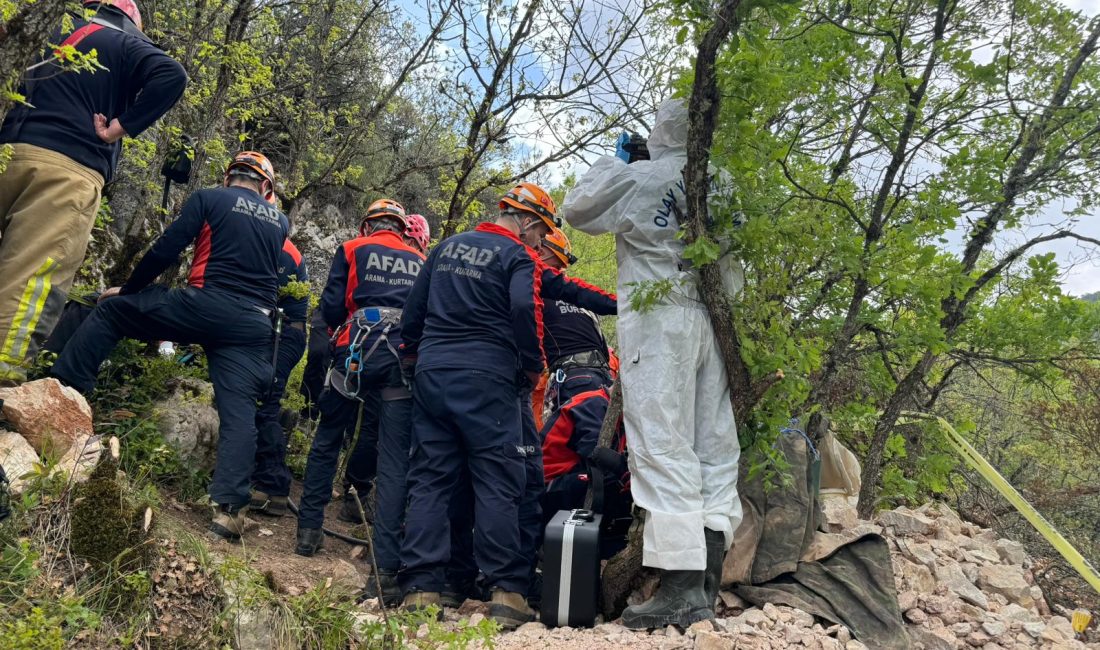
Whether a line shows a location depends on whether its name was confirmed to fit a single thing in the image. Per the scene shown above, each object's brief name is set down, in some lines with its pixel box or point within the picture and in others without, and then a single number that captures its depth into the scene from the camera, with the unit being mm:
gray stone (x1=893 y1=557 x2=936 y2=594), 4367
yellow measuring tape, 4934
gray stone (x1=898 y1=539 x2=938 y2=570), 4660
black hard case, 3834
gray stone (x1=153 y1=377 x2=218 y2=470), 5113
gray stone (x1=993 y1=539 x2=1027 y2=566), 5303
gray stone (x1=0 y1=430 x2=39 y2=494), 3305
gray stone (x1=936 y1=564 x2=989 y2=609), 4512
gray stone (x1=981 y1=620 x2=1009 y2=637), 4129
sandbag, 5566
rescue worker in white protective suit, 3641
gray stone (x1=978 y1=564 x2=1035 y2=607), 4742
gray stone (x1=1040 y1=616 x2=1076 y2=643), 4168
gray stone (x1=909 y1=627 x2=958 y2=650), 3928
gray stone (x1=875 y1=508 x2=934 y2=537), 5320
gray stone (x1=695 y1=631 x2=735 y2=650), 3186
